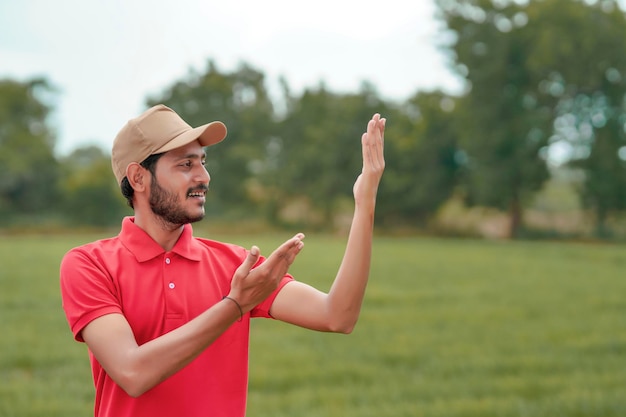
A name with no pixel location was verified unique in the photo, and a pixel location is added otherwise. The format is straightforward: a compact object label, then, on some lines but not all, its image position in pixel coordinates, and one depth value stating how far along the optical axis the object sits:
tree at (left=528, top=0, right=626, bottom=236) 35.19
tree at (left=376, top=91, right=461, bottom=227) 41.53
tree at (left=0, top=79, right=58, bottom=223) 47.00
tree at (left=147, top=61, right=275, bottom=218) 47.69
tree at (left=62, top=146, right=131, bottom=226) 47.12
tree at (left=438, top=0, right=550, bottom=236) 36.50
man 2.45
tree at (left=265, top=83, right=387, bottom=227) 45.53
